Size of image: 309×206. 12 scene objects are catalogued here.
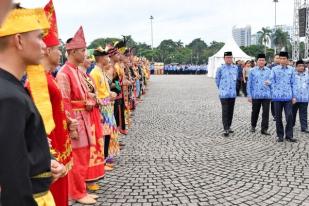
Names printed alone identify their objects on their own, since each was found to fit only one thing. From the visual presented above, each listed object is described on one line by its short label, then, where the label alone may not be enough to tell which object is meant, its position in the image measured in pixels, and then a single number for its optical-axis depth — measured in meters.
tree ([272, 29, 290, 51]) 72.44
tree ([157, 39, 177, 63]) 72.44
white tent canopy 28.56
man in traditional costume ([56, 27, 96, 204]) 4.32
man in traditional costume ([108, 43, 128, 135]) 7.07
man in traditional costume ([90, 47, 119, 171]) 5.56
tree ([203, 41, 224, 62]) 77.06
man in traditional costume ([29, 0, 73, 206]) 2.91
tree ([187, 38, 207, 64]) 77.94
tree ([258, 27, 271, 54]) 72.94
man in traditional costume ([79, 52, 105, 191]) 4.69
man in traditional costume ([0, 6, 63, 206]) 1.53
